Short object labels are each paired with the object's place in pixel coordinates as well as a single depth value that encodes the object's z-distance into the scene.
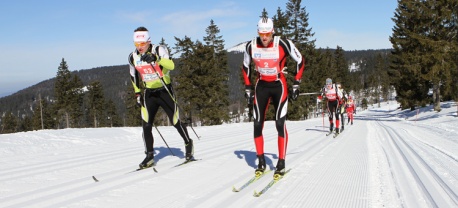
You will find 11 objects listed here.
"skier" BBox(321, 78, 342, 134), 14.09
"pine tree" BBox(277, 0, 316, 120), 49.10
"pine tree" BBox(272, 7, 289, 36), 43.63
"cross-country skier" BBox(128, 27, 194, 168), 6.11
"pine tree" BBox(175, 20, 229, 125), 39.00
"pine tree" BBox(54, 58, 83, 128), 58.99
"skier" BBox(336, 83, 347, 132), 15.24
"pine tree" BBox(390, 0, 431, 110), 29.09
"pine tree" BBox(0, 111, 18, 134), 77.84
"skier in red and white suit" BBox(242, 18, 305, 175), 5.52
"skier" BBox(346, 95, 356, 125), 21.95
